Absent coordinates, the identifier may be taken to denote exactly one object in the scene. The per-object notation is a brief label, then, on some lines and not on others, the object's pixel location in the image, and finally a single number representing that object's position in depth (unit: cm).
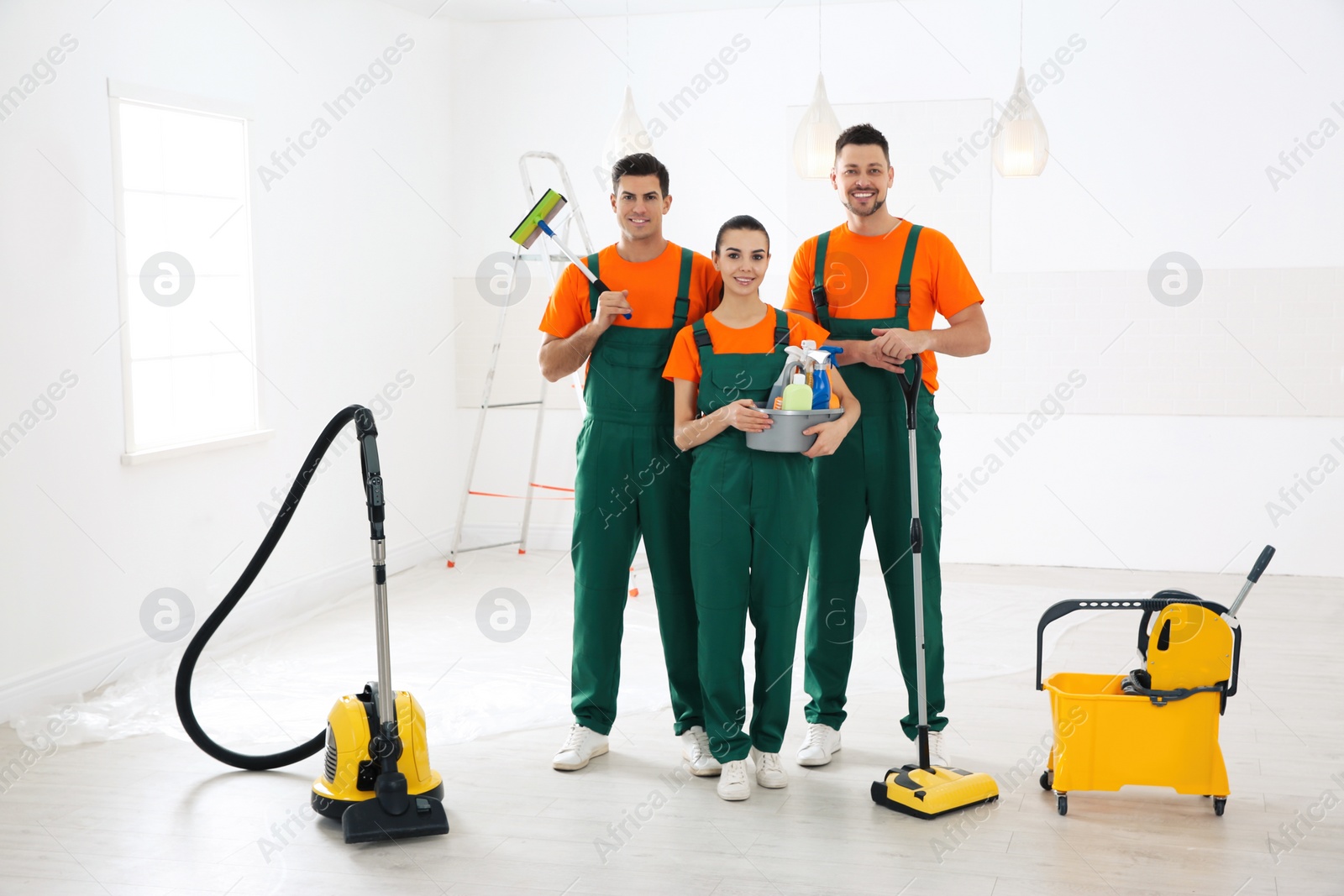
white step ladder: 537
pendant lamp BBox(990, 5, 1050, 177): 477
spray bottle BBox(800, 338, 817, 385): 301
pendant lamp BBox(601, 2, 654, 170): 477
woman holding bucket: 305
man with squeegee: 321
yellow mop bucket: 296
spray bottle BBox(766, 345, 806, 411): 301
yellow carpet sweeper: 299
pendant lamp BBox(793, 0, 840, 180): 484
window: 438
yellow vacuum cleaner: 290
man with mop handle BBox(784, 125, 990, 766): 323
